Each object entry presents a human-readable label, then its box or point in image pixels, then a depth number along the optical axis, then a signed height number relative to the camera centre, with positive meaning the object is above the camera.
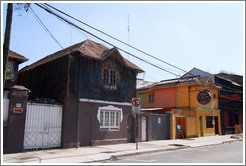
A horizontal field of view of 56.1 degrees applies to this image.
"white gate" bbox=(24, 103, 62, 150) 12.18 -0.47
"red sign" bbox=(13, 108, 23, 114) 11.54 +0.36
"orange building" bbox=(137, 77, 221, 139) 22.77 +1.66
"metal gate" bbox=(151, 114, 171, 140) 19.30 -0.69
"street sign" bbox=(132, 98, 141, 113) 13.07 +0.73
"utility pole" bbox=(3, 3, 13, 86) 8.59 +3.12
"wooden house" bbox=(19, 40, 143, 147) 14.00 +1.86
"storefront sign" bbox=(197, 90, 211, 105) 22.94 +2.11
